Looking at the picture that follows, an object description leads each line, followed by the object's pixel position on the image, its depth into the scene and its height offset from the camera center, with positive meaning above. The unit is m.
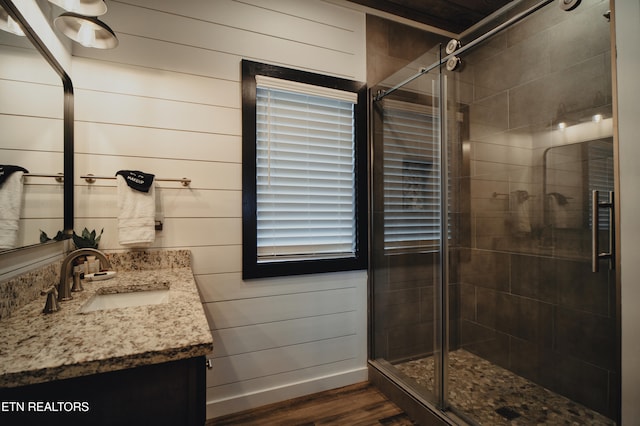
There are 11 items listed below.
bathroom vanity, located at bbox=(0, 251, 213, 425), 0.66 -0.35
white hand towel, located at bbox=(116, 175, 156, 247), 1.52 +0.00
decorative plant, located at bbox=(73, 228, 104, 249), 1.48 -0.12
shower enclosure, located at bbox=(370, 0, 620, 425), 1.47 -0.06
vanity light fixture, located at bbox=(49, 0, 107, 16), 1.13 +0.82
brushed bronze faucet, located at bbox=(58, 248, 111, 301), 1.14 -0.24
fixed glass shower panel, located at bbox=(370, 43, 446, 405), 1.83 -0.11
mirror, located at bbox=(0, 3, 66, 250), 0.99 +0.33
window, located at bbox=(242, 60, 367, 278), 1.86 +0.29
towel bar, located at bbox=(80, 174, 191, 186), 1.54 +0.20
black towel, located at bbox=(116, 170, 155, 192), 1.54 +0.19
